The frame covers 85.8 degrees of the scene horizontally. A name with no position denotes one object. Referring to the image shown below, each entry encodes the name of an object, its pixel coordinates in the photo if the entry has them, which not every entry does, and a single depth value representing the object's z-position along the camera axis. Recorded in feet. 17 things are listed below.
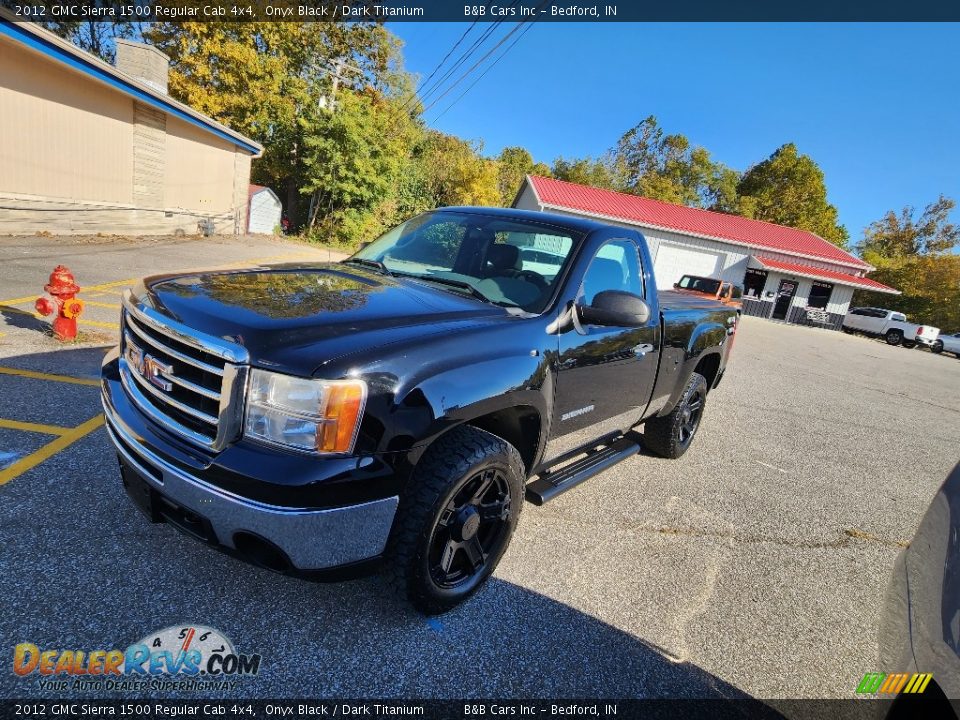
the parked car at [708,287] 53.65
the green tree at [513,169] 150.00
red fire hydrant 15.87
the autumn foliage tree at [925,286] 125.49
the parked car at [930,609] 4.16
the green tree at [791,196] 170.09
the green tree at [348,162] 74.38
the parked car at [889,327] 91.02
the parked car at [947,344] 90.22
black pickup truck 5.80
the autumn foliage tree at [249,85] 80.38
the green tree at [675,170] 190.60
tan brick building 36.88
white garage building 87.66
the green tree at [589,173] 178.70
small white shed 71.96
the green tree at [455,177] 108.88
